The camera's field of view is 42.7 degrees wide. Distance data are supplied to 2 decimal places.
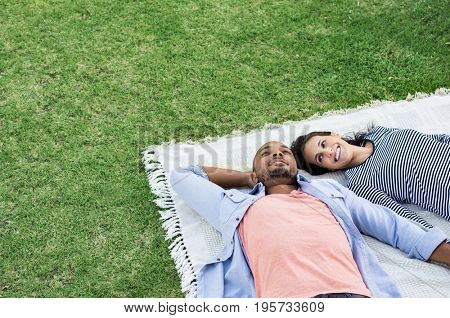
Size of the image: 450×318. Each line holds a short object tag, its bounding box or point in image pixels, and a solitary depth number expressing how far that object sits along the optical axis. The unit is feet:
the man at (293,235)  9.21
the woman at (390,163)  10.85
